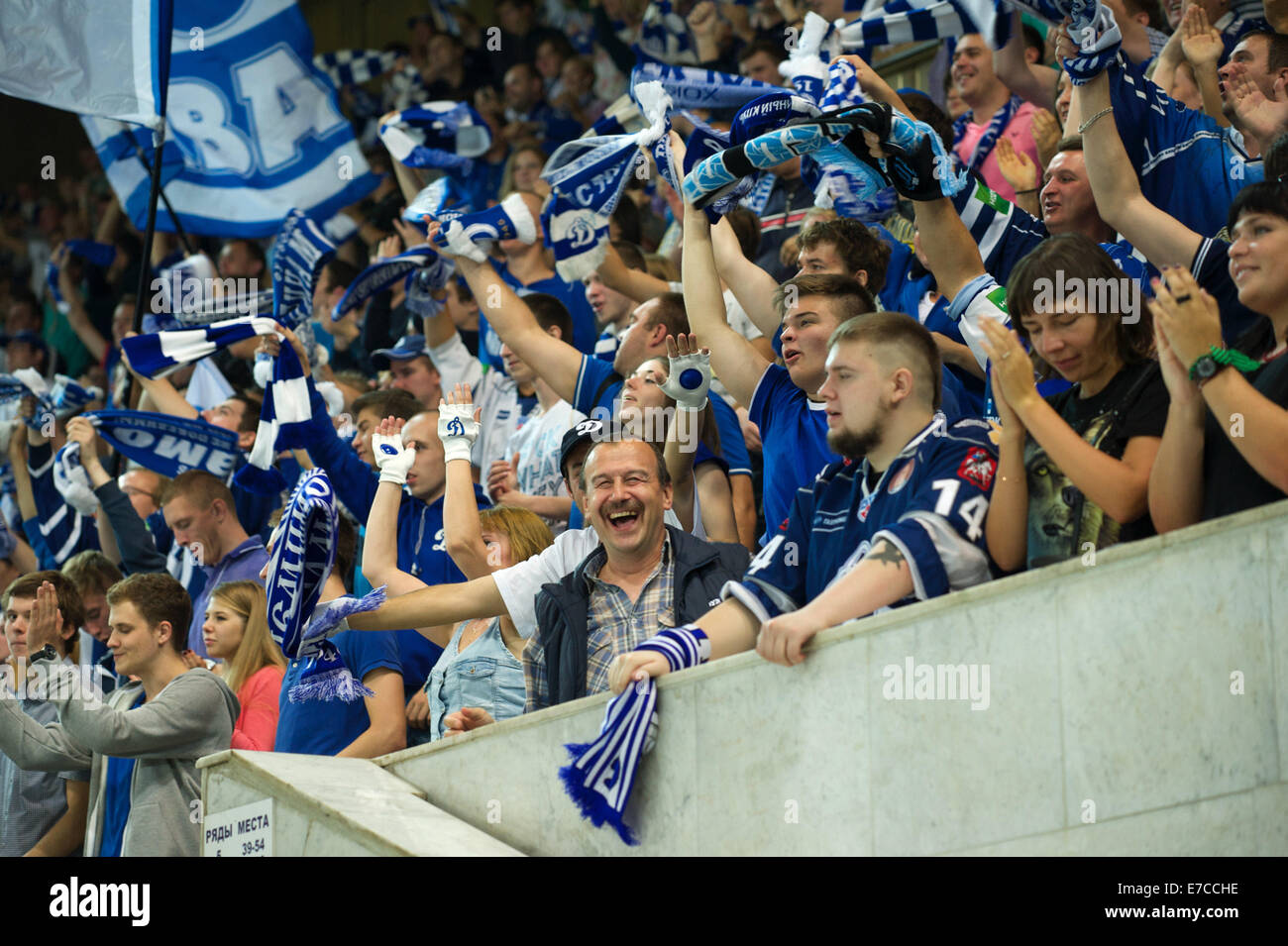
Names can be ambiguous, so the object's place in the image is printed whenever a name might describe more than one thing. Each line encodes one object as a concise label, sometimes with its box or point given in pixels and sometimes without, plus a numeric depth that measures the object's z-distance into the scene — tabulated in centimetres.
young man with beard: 372
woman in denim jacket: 527
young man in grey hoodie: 544
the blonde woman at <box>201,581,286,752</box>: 605
